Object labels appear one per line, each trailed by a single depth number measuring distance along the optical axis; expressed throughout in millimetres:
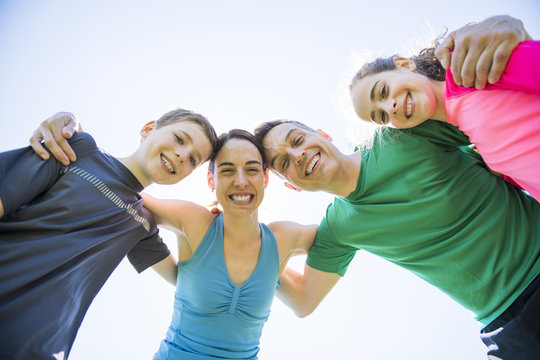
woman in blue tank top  897
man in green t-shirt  765
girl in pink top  577
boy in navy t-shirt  615
